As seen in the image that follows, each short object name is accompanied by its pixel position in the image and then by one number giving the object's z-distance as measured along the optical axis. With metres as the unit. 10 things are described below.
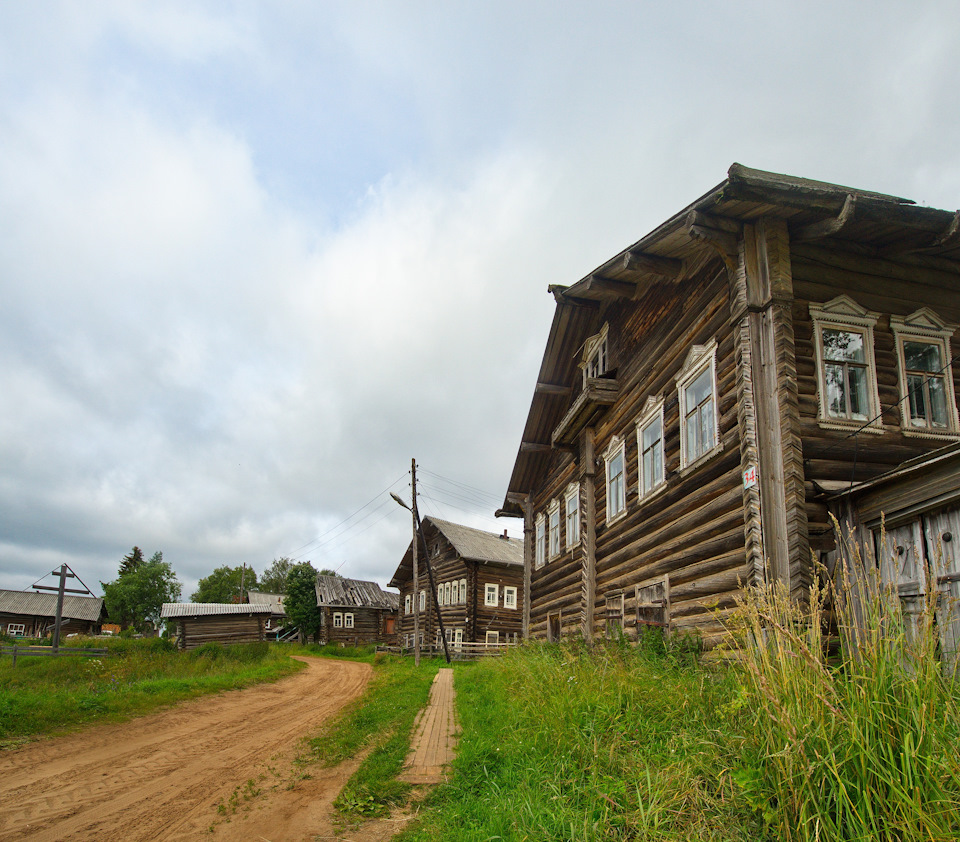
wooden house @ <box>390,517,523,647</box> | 34.28
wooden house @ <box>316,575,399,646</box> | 50.03
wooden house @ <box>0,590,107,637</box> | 60.00
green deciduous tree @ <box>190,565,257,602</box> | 97.38
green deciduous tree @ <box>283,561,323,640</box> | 50.97
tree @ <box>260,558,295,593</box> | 102.06
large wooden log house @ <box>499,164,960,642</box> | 7.14
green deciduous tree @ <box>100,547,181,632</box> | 80.19
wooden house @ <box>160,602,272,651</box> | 37.41
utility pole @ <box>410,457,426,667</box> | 26.76
